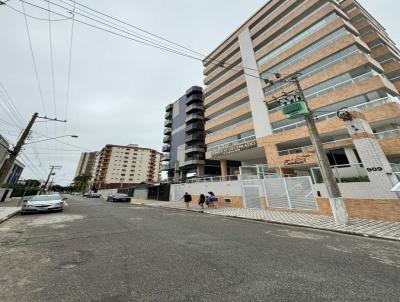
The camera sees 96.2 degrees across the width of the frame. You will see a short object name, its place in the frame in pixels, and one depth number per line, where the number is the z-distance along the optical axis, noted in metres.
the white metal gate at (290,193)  12.38
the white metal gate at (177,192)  27.15
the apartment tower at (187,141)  42.65
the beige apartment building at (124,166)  88.50
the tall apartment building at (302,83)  17.19
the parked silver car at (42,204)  12.49
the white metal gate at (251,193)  16.27
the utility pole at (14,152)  11.36
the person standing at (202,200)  17.27
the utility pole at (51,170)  46.89
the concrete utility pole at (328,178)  8.85
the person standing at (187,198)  18.12
